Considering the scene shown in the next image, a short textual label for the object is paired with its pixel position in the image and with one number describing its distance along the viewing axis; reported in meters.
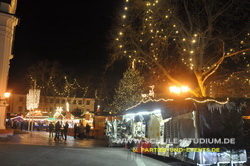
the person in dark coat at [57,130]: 20.66
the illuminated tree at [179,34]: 15.30
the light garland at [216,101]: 8.90
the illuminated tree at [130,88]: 33.53
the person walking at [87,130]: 25.58
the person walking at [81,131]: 24.02
